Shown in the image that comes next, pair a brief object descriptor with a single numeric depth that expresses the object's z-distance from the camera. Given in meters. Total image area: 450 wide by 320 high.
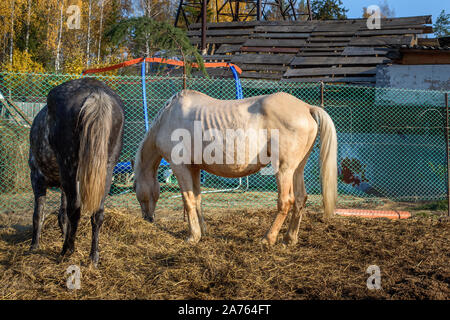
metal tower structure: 19.32
